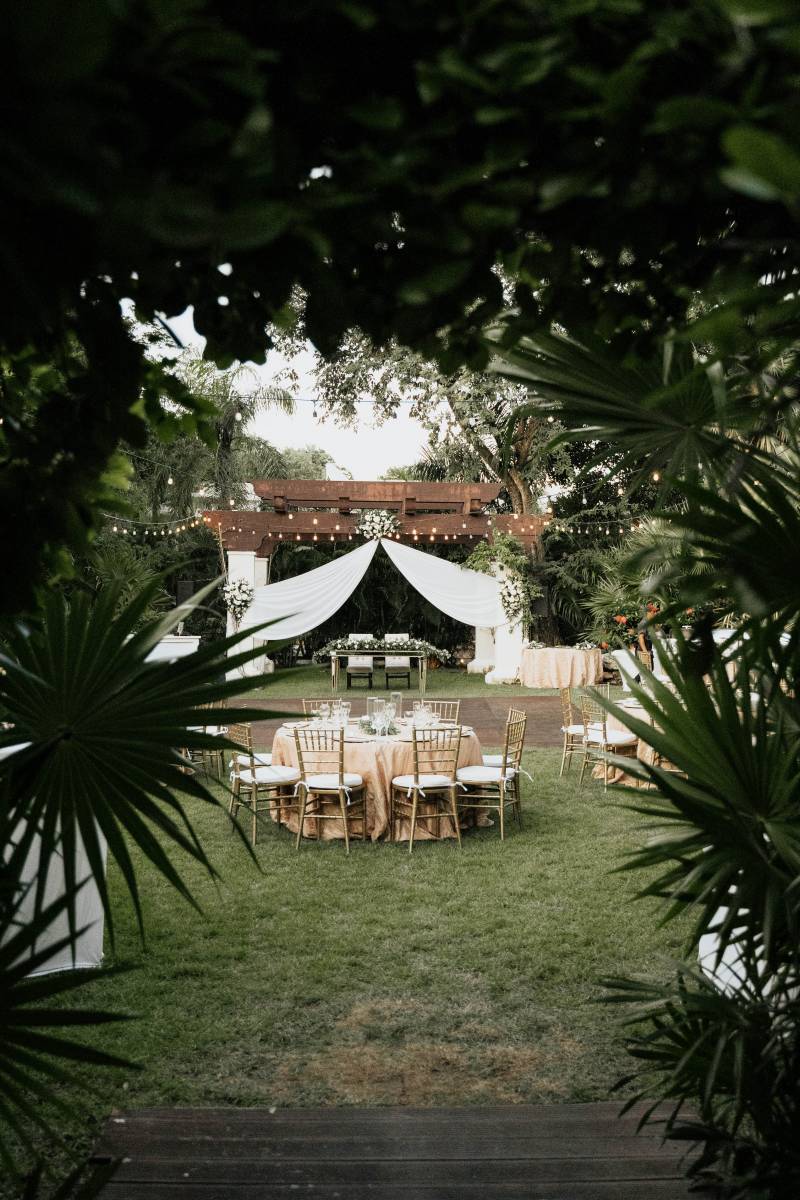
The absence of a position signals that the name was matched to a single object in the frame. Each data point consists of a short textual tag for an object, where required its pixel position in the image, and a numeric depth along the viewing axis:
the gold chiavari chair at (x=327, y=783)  6.13
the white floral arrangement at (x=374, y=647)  15.07
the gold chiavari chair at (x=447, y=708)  7.85
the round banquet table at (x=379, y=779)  6.42
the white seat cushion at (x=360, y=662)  15.01
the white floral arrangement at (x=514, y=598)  15.49
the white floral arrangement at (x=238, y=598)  14.16
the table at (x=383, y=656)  13.43
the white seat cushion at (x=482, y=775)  6.42
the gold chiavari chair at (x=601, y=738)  7.57
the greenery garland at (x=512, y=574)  15.52
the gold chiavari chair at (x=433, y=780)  6.19
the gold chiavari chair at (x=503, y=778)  6.40
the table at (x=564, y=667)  14.63
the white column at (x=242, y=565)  15.78
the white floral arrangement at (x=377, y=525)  14.95
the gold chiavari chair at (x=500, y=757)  6.79
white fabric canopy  14.71
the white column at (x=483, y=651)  17.38
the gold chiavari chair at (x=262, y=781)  6.43
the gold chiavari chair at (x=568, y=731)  8.15
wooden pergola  15.03
